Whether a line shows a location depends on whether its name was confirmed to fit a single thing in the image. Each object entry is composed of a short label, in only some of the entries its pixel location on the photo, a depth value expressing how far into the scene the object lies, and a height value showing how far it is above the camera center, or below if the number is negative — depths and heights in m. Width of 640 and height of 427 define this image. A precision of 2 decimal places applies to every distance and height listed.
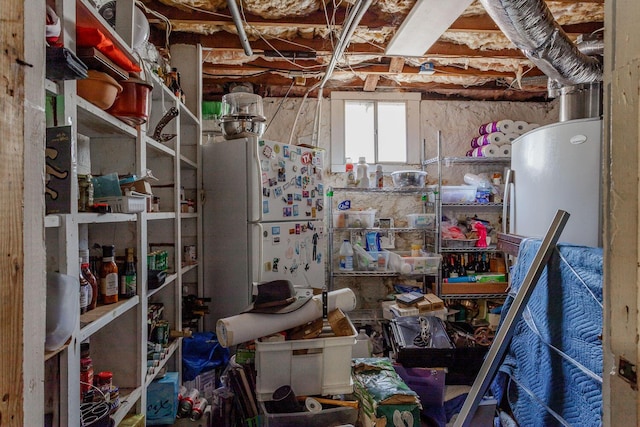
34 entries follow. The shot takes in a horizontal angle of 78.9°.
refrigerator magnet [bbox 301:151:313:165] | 3.05 +0.39
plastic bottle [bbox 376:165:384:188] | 3.68 +0.26
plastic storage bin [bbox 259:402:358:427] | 1.62 -0.89
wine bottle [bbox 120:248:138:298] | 1.59 -0.29
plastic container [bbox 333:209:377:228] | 3.65 -0.11
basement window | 3.98 +0.81
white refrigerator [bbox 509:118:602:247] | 2.04 +0.16
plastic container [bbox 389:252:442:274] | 3.53 -0.53
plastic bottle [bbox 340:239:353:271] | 3.63 -0.47
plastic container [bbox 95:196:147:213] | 1.40 +0.01
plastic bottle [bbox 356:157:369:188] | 3.67 +0.31
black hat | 1.79 -0.44
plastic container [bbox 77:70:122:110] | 1.22 +0.38
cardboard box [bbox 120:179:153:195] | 1.45 +0.08
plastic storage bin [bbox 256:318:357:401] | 1.74 -0.73
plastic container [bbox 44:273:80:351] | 0.93 -0.25
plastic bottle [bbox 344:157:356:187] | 3.71 +0.29
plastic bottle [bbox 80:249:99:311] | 1.36 -0.24
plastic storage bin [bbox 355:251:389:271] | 3.63 -0.52
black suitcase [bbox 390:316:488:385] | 2.62 -0.99
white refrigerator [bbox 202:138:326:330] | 2.67 -0.08
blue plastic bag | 2.54 -1.01
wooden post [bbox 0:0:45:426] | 0.55 -0.01
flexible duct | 1.88 +0.91
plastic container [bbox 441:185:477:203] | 3.74 +0.12
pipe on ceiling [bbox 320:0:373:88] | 1.92 +1.01
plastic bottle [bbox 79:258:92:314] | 1.30 -0.29
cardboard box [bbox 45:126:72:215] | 0.89 +0.09
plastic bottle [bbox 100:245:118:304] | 1.47 -0.26
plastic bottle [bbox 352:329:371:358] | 2.71 -1.00
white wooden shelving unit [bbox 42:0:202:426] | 1.09 -0.08
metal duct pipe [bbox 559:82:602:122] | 2.35 +0.65
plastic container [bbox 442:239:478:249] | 3.74 -0.35
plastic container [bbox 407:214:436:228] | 3.73 -0.13
